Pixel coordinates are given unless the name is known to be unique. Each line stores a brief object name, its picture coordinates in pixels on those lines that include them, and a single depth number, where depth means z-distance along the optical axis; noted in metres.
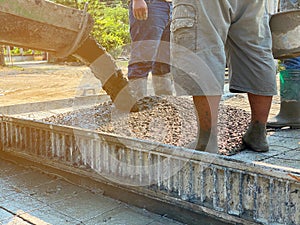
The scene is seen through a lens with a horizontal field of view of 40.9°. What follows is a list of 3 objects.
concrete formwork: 1.24
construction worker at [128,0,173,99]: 2.93
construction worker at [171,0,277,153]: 1.81
